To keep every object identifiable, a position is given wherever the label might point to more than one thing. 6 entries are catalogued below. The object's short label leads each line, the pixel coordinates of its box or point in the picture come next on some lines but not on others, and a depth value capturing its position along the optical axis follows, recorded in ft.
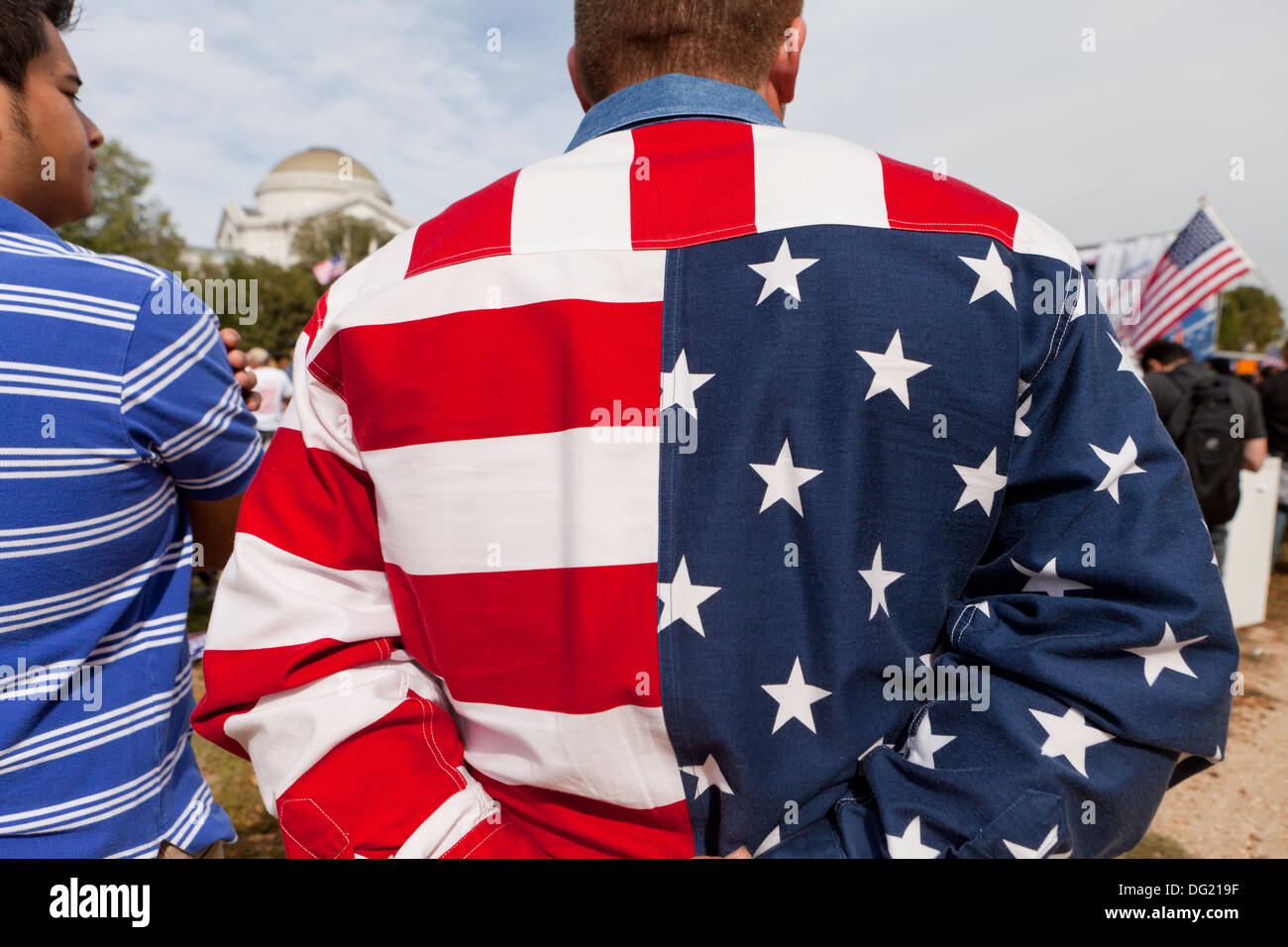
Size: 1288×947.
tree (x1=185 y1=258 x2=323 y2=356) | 105.81
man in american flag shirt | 2.85
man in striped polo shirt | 3.87
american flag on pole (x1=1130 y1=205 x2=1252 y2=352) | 20.59
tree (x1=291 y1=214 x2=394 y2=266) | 139.54
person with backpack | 16.56
